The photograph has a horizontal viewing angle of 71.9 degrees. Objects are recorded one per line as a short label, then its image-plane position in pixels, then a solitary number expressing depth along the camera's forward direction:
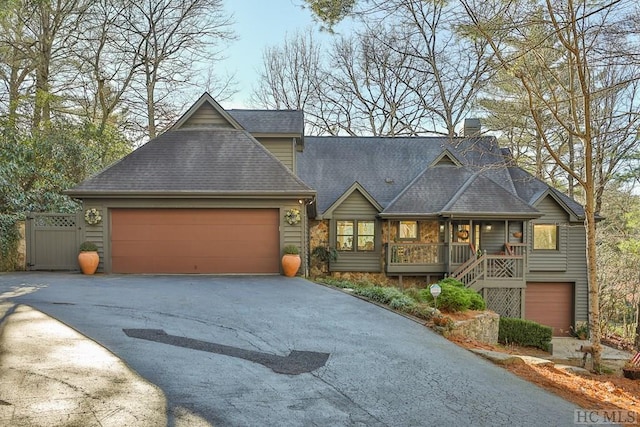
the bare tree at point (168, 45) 21.38
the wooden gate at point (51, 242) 12.50
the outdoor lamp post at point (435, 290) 8.42
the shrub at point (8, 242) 12.34
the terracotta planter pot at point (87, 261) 11.95
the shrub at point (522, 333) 12.75
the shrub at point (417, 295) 10.53
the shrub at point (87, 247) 12.02
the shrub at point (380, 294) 9.74
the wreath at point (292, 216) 12.31
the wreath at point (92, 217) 12.21
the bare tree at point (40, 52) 17.31
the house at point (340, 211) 12.41
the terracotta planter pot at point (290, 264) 12.11
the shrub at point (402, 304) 9.12
